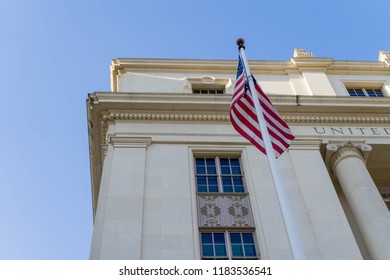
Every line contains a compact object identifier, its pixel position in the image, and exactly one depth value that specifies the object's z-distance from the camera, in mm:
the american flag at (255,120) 16188
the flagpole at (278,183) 11875
